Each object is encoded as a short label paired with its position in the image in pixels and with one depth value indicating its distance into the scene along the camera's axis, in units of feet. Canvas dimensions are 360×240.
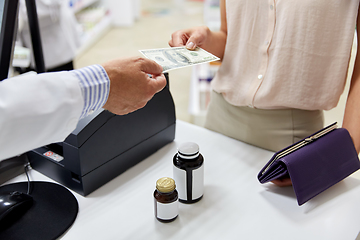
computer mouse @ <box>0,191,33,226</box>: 2.66
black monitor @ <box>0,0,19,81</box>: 2.93
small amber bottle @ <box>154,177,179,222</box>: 2.61
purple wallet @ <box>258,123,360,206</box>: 2.82
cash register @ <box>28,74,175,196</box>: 2.93
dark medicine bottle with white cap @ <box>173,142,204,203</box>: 2.78
